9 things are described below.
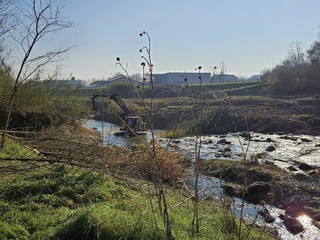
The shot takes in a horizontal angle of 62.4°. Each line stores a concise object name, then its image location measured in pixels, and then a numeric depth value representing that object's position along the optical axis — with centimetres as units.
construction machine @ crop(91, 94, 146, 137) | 1676
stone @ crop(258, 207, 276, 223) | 599
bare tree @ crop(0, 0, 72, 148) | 555
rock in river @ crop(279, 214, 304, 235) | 572
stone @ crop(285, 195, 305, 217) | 653
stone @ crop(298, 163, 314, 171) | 990
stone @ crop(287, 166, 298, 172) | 984
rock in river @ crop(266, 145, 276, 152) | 1323
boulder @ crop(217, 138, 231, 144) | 1500
